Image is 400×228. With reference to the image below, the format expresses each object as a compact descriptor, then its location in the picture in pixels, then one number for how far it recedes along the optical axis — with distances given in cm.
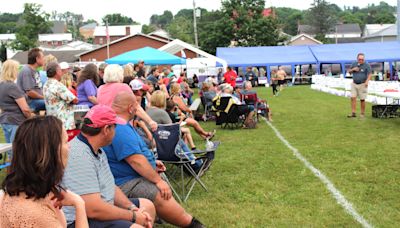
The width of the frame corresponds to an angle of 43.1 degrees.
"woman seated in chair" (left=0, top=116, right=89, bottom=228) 224
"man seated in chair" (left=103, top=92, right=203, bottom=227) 414
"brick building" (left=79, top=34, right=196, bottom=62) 5422
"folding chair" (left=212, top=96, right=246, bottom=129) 1168
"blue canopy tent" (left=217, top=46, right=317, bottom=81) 3591
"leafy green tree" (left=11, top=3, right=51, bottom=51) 7219
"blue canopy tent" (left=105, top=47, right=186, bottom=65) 1758
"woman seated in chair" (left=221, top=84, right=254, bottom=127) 1178
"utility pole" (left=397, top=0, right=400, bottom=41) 3208
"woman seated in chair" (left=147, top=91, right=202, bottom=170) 695
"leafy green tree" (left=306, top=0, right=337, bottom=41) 10319
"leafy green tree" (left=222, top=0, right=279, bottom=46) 5256
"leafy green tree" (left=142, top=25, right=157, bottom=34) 11695
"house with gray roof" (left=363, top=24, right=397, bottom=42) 8859
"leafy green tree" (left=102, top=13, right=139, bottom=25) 14754
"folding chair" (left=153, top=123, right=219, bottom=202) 585
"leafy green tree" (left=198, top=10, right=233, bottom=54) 5250
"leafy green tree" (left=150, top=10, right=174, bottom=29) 18740
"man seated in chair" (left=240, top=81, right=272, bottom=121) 1343
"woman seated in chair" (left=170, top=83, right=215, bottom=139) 951
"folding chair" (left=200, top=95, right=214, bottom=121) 1409
